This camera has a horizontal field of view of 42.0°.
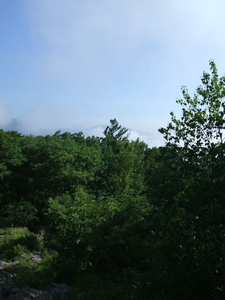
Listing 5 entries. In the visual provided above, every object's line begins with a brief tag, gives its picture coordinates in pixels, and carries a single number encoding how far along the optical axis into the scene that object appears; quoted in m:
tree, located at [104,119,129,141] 83.69
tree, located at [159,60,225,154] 12.61
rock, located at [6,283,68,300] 15.55
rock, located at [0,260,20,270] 21.83
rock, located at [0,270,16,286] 18.40
